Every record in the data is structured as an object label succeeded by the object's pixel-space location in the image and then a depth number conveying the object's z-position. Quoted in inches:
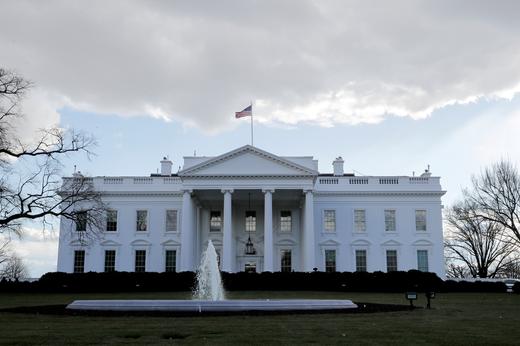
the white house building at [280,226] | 1863.9
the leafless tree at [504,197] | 1836.9
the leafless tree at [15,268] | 3590.1
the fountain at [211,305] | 736.3
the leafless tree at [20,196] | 989.8
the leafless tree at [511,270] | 2486.6
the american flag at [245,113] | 1717.5
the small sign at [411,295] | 833.5
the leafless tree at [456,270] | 2844.5
